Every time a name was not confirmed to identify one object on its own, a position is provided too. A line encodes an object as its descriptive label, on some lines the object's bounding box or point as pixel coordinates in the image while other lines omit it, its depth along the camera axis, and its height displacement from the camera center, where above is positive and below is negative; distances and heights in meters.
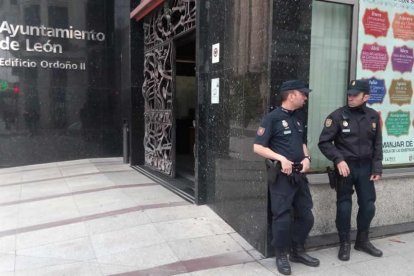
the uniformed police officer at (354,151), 3.81 -0.44
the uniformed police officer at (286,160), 3.48 -0.50
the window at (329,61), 4.36 +0.51
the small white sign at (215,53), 4.95 +0.66
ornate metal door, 6.84 +0.45
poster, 4.58 +0.48
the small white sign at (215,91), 4.96 +0.18
